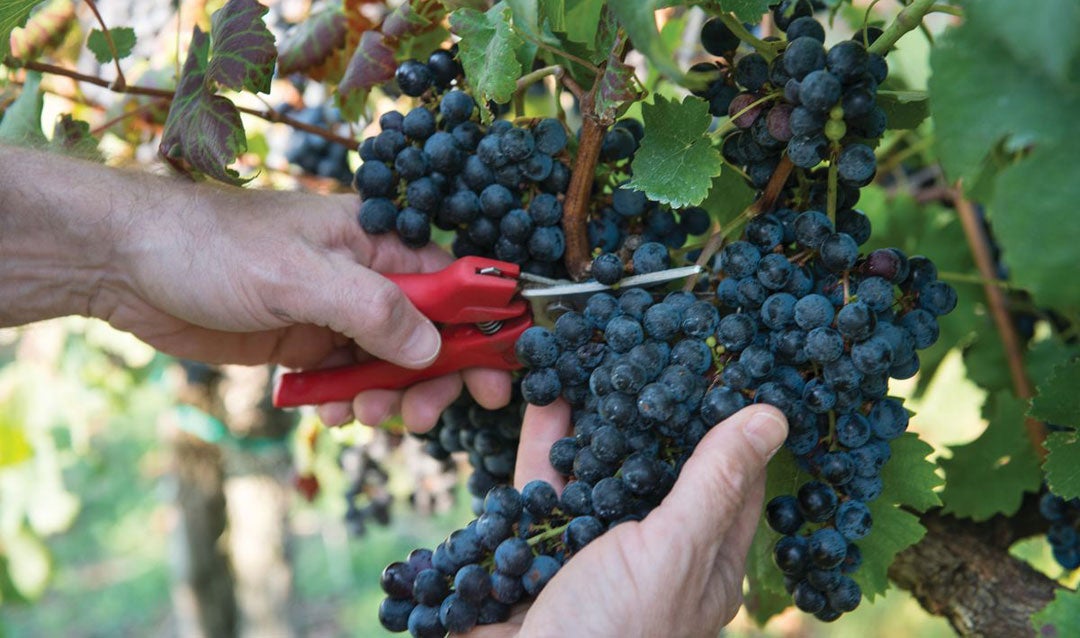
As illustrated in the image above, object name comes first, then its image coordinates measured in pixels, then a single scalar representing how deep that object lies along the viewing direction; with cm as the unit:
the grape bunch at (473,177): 115
